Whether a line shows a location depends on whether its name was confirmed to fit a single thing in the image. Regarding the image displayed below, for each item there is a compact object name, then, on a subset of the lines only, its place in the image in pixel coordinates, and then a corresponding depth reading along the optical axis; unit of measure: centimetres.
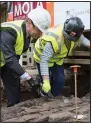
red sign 549
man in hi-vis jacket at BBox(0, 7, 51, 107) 372
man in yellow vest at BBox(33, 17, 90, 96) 390
